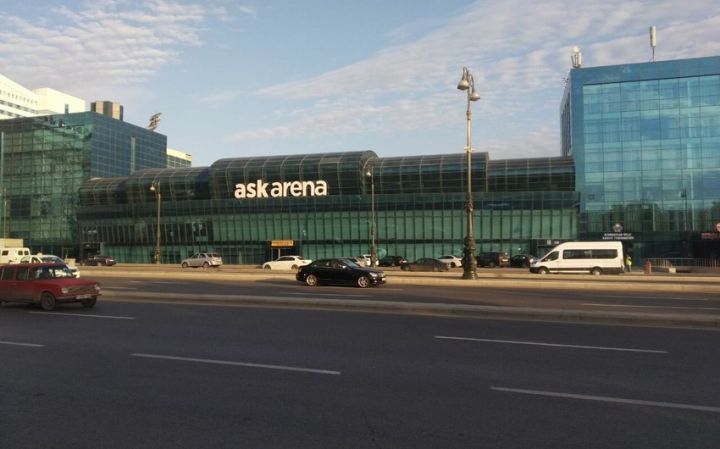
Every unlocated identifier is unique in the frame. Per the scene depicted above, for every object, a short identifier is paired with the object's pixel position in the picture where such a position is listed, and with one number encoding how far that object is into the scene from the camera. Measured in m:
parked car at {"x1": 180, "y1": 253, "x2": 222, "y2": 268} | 62.16
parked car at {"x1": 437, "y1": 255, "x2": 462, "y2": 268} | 59.66
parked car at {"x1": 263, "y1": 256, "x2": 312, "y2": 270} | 50.38
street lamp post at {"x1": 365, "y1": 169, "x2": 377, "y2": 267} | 48.74
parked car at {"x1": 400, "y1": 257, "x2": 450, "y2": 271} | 50.78
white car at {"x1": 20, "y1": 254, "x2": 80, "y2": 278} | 39.56
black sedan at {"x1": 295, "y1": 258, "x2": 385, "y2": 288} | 26.30
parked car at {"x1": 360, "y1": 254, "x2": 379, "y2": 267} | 58.50
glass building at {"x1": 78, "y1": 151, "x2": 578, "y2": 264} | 71.56
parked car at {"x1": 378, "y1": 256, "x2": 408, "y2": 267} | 61.22
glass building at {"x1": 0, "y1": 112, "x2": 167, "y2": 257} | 102.50
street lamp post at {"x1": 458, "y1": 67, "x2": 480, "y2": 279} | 27.50
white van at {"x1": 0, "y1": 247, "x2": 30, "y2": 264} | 44.19
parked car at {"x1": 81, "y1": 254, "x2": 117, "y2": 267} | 67.11
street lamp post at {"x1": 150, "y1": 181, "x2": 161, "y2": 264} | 60.34
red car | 16.52
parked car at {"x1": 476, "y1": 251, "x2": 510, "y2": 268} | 60.44
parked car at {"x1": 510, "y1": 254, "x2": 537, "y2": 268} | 59.72
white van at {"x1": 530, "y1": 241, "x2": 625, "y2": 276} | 40.19
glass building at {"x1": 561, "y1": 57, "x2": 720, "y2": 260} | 77.00
